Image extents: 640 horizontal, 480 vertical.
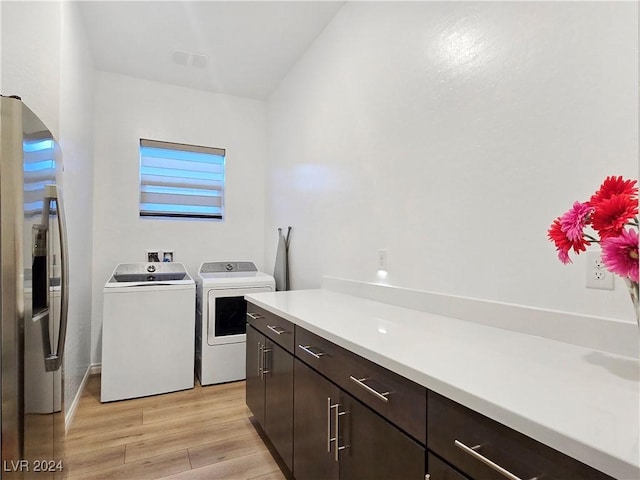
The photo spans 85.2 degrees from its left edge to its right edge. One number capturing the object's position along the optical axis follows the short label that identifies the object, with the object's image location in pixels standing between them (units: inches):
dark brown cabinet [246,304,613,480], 27.5
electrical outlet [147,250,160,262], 133.9
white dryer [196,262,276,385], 115.8
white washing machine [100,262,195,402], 103.9
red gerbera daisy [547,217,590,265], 34.4
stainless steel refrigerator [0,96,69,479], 37.1
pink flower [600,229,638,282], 29.1
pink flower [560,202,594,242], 33.7
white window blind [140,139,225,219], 136.4
